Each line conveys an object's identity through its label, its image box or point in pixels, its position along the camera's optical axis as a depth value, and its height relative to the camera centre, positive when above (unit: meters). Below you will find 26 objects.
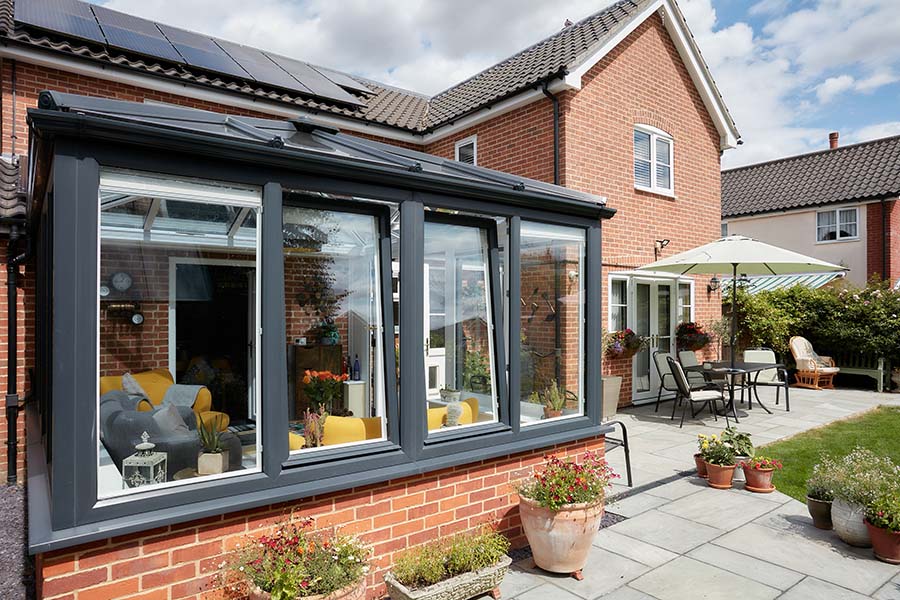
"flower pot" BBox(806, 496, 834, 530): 5.00 -1.90
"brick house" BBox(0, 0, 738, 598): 2.90 -0.16
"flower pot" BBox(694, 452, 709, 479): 6.53 -1.91
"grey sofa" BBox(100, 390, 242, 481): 3.23 -0.79
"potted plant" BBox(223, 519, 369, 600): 2.95 -1.45
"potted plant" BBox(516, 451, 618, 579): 4.03 -1.53
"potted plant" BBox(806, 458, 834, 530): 5.01 -1.77
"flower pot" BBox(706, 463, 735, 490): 6.20 -1.93
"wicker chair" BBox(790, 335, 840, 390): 13.78 -1.65
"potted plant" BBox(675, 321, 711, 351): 11.51 -0.74
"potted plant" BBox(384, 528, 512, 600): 3.53 -1.74
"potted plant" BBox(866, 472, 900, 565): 4.33 -1.73
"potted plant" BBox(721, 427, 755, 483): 6.34 -1.63
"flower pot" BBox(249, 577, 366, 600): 2.96 -1.55
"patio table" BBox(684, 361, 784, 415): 9.57 -1.20
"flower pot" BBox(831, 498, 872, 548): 4.61 -1.85
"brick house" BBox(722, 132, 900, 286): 17.05 +3.02
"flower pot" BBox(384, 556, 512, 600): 3.47 -1.79
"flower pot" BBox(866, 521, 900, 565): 4.34 -1.90
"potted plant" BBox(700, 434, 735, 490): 6.21 -1.81
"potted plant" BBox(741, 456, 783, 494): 6.01 -1.85
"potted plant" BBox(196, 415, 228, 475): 3.39 -0.90
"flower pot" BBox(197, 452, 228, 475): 3.38 -0.96
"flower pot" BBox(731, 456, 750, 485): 6.47 -2.04
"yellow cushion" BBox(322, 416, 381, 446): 3.89 -0.89
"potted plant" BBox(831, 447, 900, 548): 4.61 -1.64
